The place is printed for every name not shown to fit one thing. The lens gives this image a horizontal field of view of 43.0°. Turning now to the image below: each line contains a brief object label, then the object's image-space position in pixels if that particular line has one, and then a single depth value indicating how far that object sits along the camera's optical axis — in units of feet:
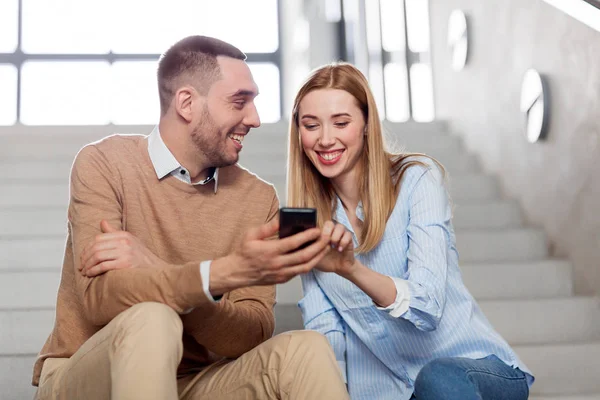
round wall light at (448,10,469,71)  14.94
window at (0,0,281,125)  26.61
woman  5.26
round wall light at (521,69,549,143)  10.63
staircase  7.87
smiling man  4.49
